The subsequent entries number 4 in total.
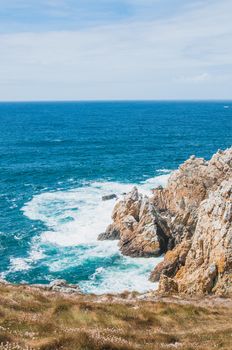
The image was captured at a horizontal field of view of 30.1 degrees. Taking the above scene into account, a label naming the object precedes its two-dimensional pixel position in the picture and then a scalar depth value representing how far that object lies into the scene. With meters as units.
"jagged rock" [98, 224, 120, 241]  60.00
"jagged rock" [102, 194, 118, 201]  76.69
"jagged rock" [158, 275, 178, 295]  40.09
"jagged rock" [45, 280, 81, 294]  36.39
